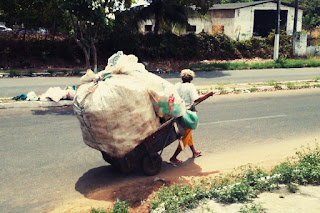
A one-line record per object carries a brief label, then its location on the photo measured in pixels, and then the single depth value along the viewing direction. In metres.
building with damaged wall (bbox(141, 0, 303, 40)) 38.19
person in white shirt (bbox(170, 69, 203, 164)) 6.38
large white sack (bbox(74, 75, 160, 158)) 5.05
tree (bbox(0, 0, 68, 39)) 21.73
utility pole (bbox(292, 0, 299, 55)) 28.23
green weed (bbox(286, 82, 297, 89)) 14.57
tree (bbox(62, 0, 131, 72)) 12.59
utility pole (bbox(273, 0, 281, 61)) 25.20
